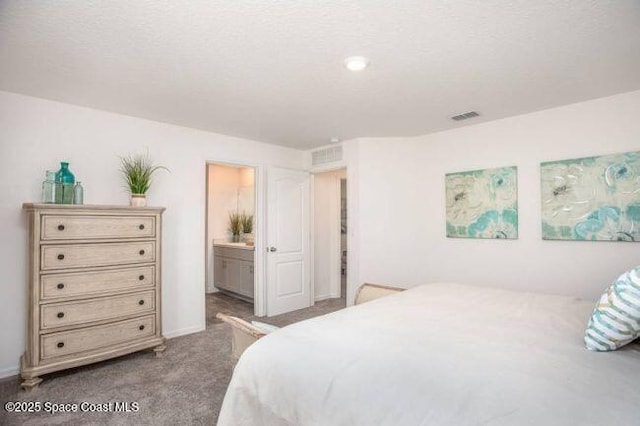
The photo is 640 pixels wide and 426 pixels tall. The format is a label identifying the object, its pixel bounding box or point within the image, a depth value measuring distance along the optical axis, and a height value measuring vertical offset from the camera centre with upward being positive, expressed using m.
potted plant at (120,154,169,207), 3.08 +0.47
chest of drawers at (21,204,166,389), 2.46 -0.52
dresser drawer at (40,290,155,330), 2.49 -0.72
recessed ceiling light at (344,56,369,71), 2.13 +1.07
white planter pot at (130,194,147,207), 3.06 +0.21
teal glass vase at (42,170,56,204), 2.67 +0.27
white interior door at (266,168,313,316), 4.41 -0.29
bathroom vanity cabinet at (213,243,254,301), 4.99 -0.78
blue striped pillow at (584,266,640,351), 1.26 -0.40
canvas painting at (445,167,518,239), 3.40 +0.18
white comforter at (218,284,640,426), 0.97 -0.55
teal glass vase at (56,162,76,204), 2.69 +0.32
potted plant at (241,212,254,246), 5.89 -0.14
